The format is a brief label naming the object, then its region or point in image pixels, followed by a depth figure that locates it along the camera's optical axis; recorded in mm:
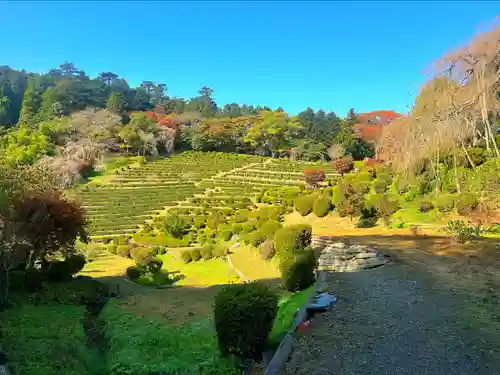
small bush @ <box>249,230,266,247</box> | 22562
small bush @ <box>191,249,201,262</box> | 25294
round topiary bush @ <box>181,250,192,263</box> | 25484
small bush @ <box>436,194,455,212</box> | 22359
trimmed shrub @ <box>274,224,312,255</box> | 16156
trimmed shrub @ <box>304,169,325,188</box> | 45334
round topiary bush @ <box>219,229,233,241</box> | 28656
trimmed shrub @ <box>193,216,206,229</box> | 35638
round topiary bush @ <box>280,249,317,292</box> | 12234
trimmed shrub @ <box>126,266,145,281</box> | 21328
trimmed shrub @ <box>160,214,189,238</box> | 33156
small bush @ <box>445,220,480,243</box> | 16538
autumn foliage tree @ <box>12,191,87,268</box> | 14284
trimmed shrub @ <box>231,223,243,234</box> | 29141
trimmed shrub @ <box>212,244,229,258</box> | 24328
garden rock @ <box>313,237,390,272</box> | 14008
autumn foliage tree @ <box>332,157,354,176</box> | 49219
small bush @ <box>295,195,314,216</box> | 31266
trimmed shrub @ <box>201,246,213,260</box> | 24797
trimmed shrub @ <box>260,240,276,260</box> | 19789
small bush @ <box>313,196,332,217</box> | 29172
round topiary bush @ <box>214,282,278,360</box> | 7477
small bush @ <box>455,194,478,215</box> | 20000
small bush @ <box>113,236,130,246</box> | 31891
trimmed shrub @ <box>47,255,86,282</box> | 15805
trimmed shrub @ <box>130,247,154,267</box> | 22827
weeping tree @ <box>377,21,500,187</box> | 18859
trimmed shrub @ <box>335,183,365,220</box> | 25344
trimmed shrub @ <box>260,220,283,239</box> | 21961
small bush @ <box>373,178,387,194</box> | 30375
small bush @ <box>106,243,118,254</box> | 29619
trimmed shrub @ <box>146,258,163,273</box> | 22423
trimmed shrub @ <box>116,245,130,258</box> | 28266
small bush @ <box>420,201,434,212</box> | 23828
